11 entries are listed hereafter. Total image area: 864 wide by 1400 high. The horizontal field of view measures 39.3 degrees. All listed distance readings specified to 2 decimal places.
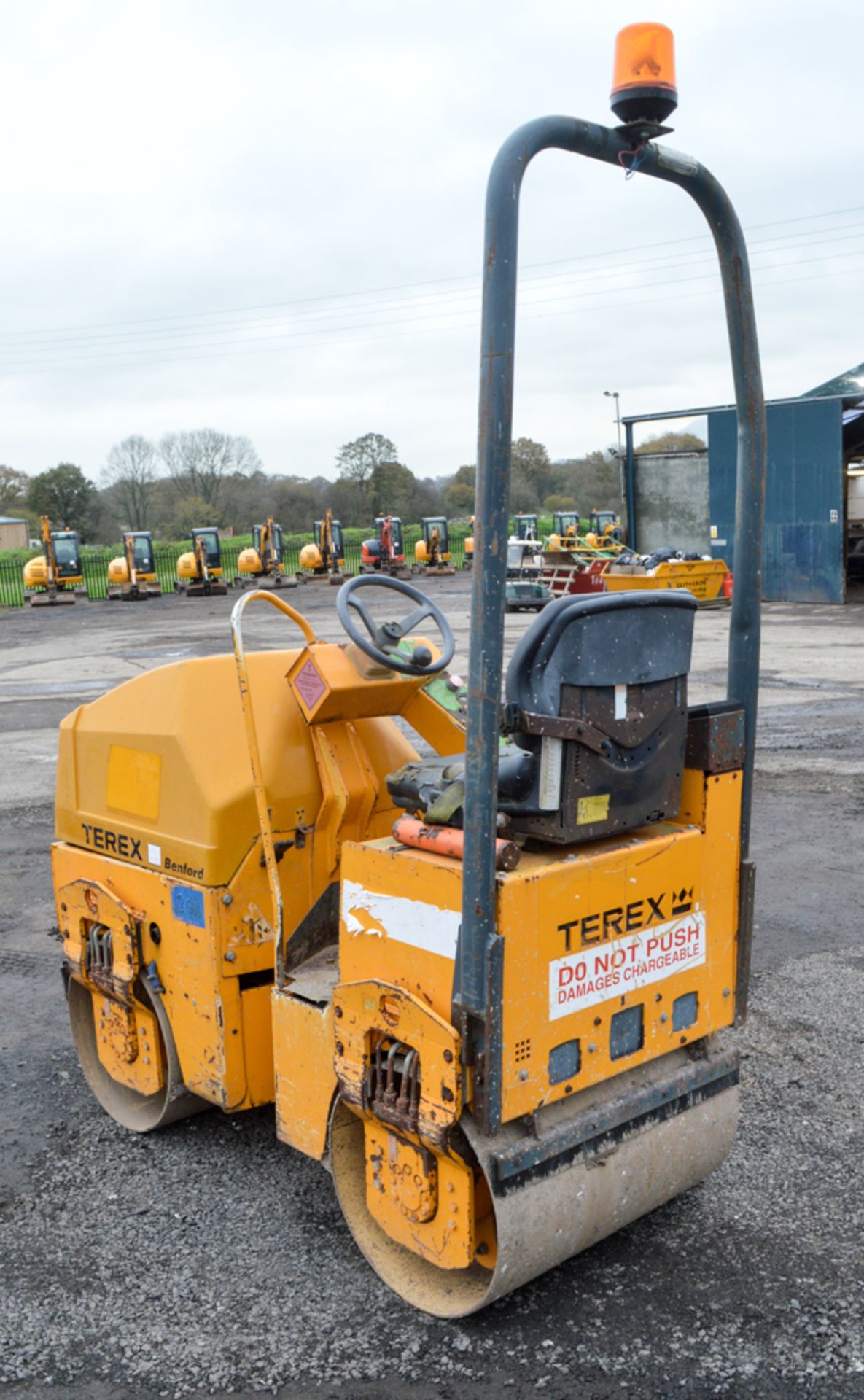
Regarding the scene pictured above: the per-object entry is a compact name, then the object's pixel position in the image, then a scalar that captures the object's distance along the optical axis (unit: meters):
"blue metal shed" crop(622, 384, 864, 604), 24.12
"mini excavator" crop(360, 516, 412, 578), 35.19
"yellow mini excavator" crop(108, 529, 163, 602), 31.34
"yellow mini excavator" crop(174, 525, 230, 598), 31.88
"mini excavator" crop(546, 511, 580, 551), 28.12
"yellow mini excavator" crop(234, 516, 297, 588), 33.28
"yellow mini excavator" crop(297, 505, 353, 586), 34.28
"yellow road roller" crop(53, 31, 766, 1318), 2.63
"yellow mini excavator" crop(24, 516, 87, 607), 30.66
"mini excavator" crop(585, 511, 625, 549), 30.47
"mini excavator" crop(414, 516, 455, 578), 37.31
